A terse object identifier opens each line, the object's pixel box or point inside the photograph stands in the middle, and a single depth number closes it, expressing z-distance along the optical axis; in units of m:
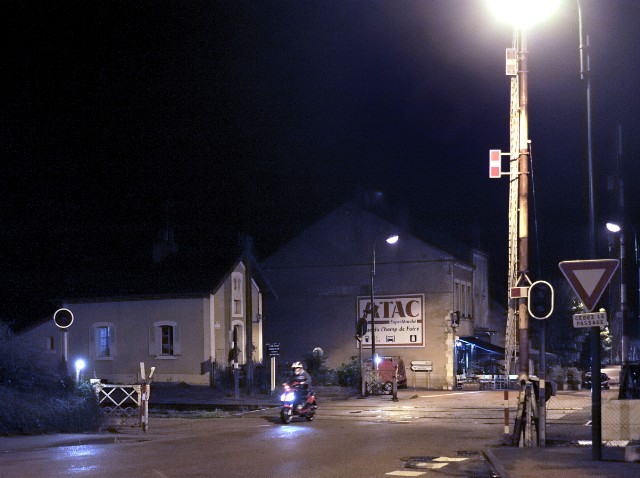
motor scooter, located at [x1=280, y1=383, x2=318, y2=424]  22.62
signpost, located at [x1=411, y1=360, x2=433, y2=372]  46.12
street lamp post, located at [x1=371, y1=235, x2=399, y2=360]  36.91
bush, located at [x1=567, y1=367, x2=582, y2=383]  41.72
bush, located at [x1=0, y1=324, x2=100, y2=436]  19.03
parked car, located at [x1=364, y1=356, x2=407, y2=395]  37.94
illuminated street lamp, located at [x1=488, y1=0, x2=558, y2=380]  16.84
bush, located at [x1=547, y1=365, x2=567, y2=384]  42.28
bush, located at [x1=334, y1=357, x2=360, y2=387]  40.69
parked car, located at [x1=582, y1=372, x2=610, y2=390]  40.47
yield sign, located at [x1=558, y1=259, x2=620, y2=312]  12.67
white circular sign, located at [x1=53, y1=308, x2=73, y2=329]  21.45
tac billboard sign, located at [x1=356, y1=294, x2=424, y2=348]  47.19
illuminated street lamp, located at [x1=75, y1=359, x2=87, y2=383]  22.72
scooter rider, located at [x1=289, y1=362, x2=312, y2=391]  23.30
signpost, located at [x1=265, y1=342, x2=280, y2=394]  34.03
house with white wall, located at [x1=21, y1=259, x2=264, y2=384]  40.88
